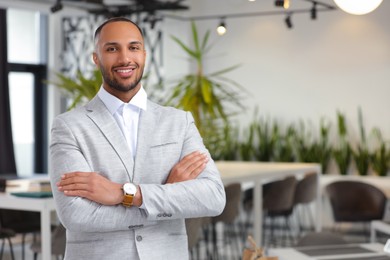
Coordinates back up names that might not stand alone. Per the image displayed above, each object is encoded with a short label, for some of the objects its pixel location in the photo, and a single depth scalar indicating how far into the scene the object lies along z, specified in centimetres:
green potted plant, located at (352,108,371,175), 987
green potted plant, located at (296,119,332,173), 1013
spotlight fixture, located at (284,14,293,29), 905
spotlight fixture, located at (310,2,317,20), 809
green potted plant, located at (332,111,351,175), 999
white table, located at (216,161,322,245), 685
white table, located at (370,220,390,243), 530
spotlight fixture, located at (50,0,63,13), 795
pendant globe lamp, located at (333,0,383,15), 372
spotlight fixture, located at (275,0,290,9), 544
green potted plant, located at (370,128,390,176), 973
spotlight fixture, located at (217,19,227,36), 766
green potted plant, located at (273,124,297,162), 1031
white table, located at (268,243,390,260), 371
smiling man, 229
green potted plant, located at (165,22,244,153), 812
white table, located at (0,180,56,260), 472
